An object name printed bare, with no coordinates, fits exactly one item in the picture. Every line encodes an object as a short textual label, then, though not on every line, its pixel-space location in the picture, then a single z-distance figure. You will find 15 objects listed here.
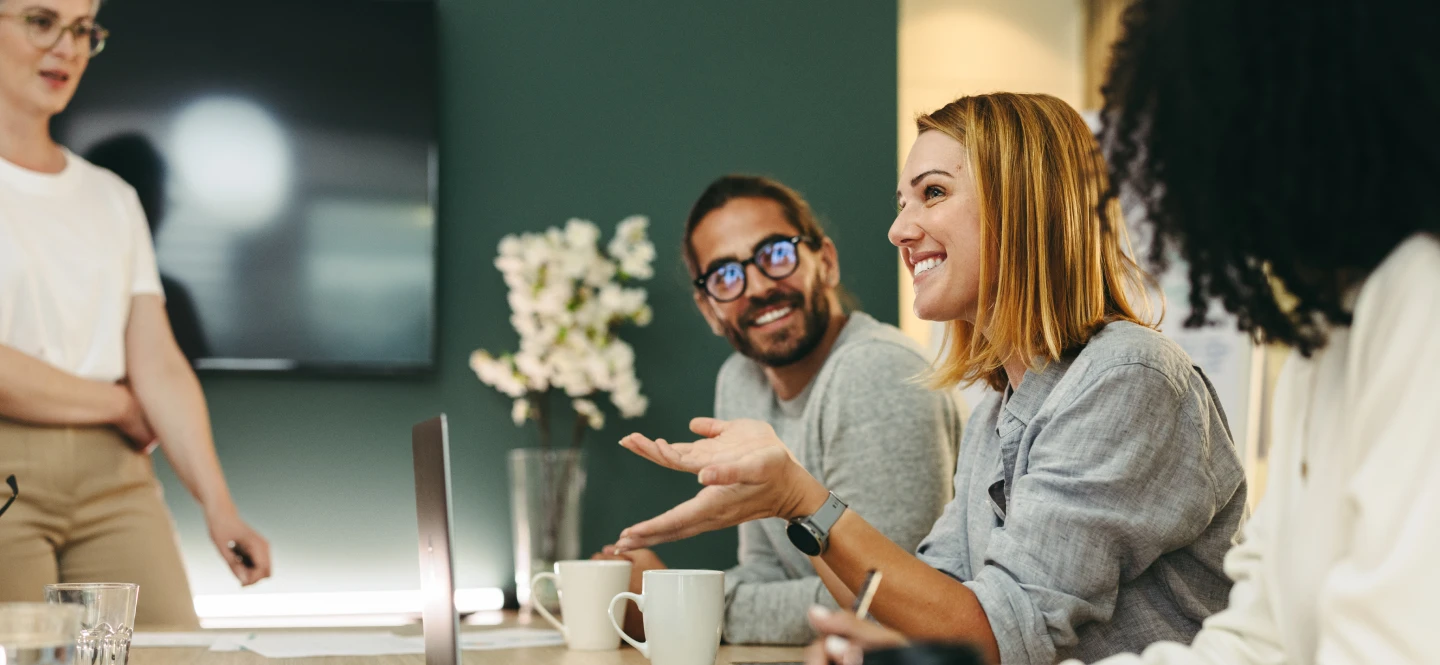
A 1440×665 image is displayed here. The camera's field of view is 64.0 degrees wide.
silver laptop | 0.99
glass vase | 2.54
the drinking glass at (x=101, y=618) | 1.11
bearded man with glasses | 1.86
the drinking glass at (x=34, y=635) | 0.80
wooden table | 1.39
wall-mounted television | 2.62
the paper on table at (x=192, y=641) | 1.59
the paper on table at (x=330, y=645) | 1.49
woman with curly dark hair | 0.67
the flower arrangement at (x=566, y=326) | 2.67
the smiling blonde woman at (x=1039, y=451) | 1.22
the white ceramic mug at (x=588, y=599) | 1.49
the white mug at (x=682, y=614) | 1.23
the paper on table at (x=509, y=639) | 1.59
